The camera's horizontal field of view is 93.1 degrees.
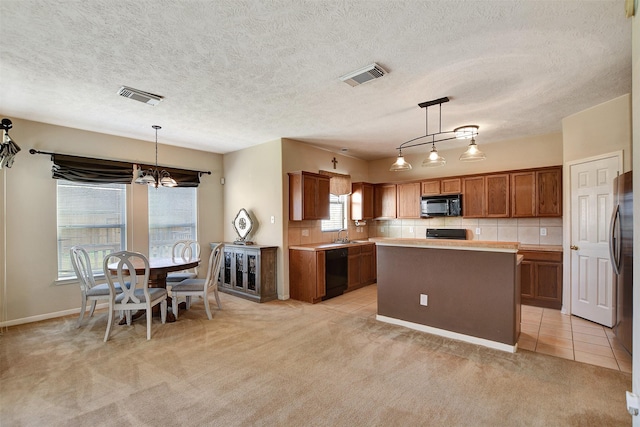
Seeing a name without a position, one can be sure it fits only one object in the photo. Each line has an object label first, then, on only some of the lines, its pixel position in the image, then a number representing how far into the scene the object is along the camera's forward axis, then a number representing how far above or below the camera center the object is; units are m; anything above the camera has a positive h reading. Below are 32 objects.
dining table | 3.80 -0.72
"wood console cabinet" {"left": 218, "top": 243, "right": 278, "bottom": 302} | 4.95 -1.02
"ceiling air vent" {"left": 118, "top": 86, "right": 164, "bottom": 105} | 3.12 +1.27
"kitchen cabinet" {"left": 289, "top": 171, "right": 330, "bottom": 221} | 5.07 +0.28
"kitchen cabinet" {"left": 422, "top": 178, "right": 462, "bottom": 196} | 5.59 +0.47
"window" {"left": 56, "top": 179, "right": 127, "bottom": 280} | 4.38 -0.11
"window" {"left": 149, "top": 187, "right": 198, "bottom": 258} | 5.29 -0.08
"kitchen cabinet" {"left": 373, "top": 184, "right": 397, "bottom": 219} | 6.48 +0.24
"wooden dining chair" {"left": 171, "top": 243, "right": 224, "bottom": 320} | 4.07 -1.00
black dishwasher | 5.08 -1.04
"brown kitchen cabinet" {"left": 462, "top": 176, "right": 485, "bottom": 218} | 5.33 +0.25
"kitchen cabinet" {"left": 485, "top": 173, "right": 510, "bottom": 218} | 5.05 +0.26
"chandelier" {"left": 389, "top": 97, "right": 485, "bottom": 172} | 3.41 +1.13
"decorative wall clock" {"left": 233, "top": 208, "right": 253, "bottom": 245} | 5.54 -0.25
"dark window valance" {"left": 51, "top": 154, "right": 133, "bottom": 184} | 4.25 +0.64
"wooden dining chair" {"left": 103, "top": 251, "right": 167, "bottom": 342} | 3.40 -0.97
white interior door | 3.63 -0.38
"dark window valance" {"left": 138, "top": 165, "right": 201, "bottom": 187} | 5.37 +0.68
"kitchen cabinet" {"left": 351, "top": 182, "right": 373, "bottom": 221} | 6.46 +0.23
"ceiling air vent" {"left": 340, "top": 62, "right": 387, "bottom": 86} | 2.70 +1.28
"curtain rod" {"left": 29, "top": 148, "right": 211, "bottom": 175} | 4.07 +0.84
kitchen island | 3.08 -0.87
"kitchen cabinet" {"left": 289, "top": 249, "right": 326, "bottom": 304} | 4.87 -1.05
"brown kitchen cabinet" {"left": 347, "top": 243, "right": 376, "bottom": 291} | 5.66 -1.07
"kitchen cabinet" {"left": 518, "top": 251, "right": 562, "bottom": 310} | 4.39 -1.01
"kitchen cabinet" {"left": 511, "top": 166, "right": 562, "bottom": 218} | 4.62 +0.28
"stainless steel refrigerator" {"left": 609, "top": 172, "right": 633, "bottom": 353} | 2.85 -0.42
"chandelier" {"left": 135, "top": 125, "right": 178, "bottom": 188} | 4.10 +0.47
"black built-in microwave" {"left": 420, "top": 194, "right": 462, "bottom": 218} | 5.53 +0.11
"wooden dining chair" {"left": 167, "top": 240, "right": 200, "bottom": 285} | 4.71 -0.76
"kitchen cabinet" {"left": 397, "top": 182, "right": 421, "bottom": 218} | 6.11 +0.24
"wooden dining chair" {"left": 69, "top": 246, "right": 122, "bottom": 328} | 3.76 -0.96
